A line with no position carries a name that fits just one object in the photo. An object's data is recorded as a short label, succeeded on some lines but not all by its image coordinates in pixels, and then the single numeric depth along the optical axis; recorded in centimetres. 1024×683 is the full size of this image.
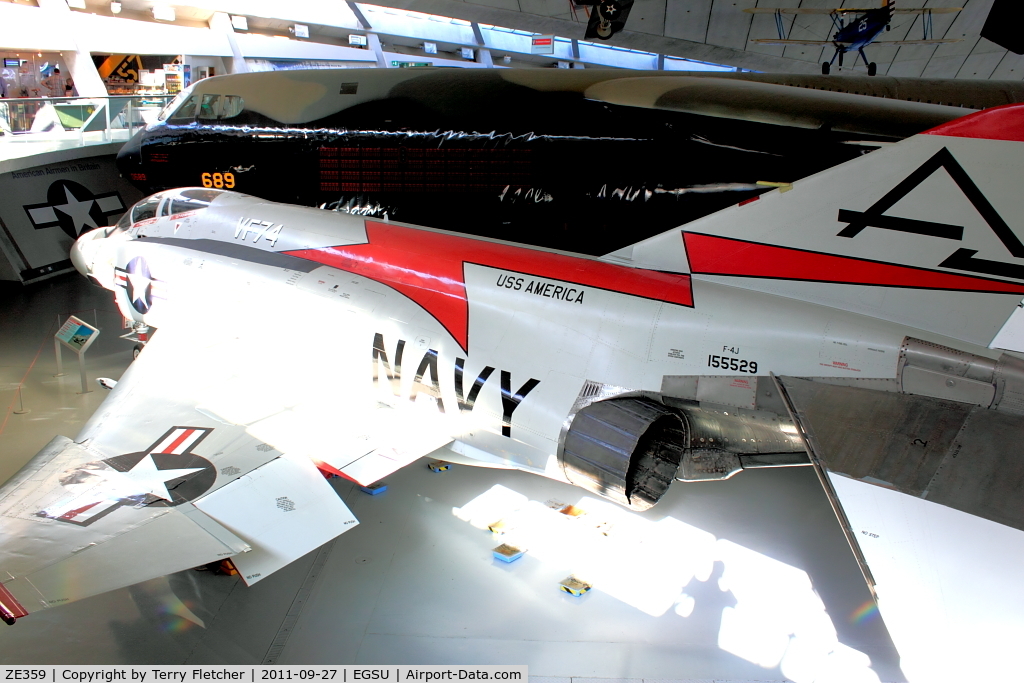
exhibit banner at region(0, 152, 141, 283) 1070
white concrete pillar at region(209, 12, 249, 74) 1770
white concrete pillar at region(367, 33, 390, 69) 2216
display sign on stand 705
